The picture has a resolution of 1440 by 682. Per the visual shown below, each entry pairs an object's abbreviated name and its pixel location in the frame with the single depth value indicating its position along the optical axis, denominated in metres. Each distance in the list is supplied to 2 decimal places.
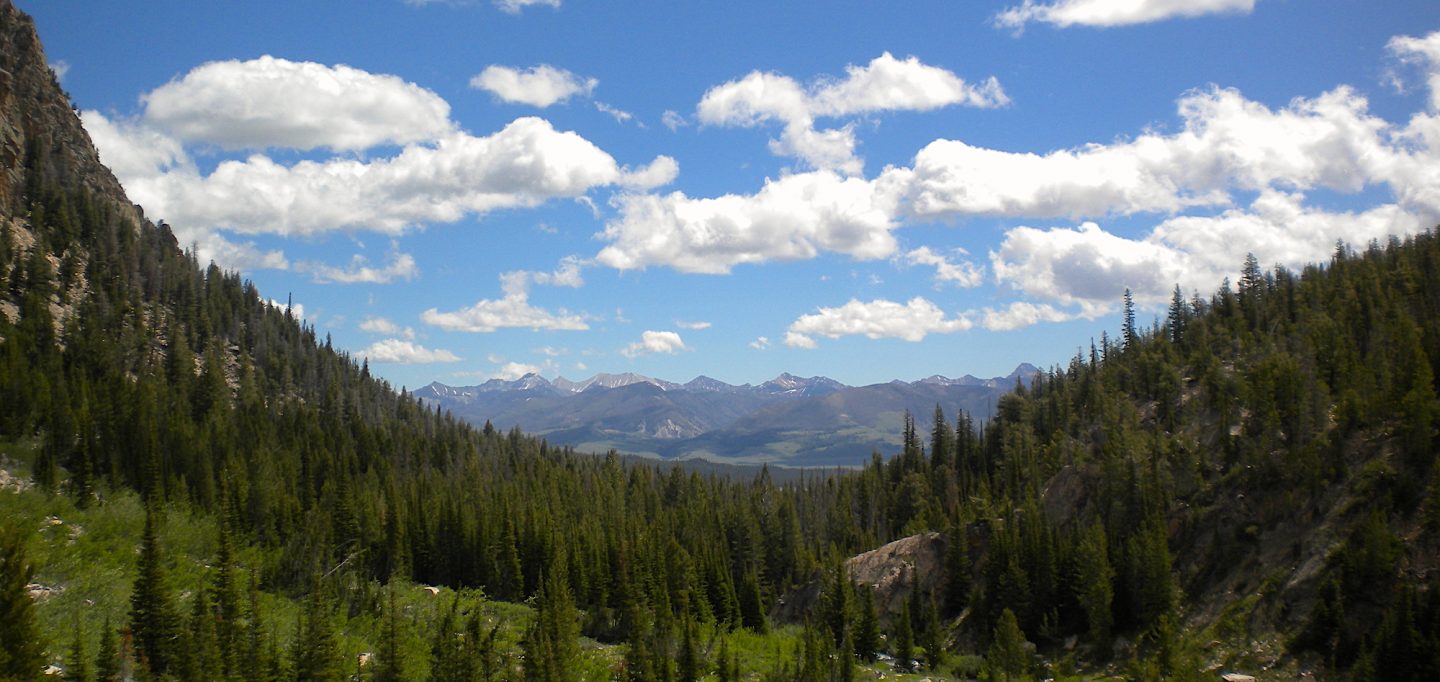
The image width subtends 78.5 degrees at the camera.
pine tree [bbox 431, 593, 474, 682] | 58.81
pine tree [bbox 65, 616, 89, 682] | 47.59
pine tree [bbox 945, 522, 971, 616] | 112.75
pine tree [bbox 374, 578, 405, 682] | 57.34
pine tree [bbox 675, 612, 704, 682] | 69.31
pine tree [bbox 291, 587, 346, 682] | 55.62
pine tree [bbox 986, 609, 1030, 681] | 82.56
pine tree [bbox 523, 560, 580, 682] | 61.66
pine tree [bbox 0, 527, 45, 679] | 47.28
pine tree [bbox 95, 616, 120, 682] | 49.34
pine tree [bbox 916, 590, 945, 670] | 90.25
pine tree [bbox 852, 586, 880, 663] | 94.38
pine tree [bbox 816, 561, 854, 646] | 99.15
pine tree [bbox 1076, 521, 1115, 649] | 88.38
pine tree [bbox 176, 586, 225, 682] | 52.31
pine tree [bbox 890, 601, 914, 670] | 89.45
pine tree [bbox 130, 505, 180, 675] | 57.25
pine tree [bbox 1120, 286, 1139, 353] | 175.12
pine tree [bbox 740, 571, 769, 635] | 107.12
